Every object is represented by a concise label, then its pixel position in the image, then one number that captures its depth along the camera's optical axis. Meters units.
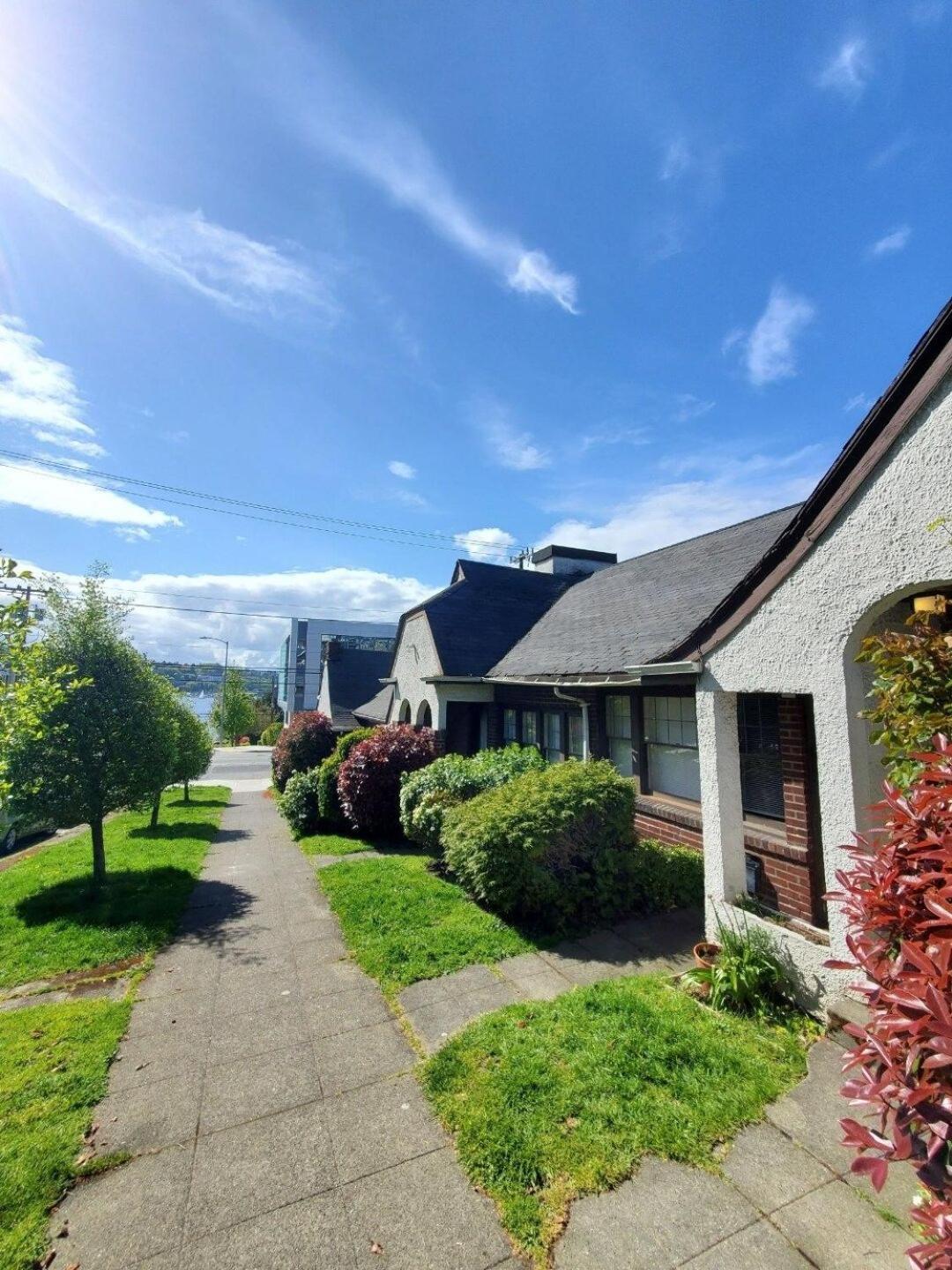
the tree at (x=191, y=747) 17.52
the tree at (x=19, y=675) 5.69
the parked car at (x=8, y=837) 13.74
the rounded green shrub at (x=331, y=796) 13.88
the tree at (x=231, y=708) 52.12
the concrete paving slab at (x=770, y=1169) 3.14
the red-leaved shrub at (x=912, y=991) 1.84
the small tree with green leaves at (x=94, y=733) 8.91
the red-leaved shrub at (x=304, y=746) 20.73
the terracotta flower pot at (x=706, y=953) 5.45
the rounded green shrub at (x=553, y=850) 7.02
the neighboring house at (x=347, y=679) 29.47
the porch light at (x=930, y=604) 3.54
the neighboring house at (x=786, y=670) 4.22
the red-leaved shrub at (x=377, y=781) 12.73
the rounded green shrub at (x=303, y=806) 14.41
